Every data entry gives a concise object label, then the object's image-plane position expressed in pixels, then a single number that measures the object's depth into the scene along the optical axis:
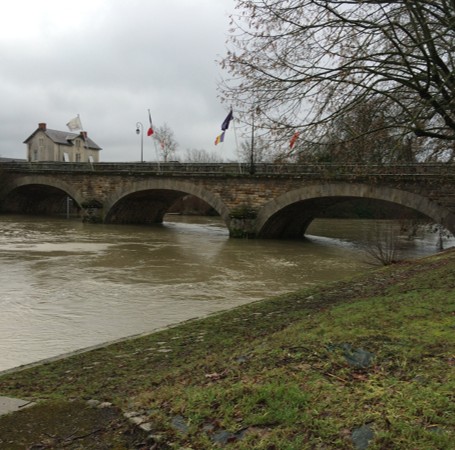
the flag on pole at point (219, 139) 30.85
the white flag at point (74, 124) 46.75
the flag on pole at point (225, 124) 26.73
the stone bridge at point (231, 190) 23.22
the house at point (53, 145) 68.62
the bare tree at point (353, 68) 7.30
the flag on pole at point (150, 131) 37.51
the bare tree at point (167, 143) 73.19
